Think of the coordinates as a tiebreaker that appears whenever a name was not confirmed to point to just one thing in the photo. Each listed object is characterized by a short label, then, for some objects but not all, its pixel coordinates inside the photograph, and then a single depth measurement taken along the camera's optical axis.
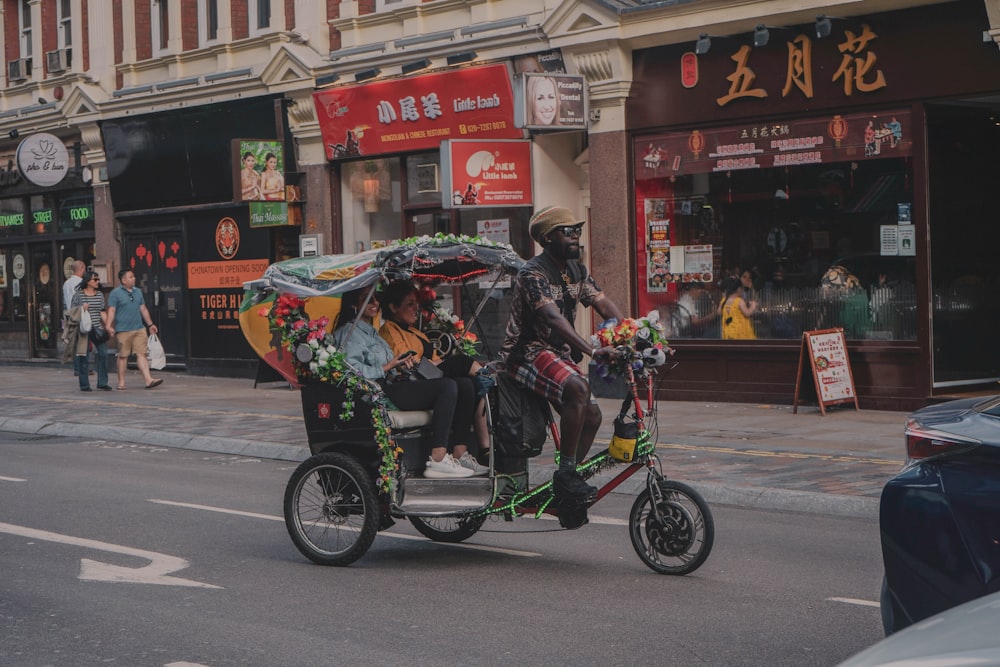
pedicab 7.43
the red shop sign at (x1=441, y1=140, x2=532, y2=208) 17.89
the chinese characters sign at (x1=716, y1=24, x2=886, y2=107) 15.04
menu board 14.87
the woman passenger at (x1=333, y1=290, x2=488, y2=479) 7.92
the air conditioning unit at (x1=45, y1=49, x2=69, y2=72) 26.98
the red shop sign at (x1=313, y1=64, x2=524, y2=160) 18.45
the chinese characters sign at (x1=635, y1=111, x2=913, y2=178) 15.03
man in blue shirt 20.86
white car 2.76
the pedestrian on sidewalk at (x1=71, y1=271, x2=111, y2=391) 20.61
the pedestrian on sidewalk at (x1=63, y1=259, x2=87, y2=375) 22.61
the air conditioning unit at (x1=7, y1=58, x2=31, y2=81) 28.33
